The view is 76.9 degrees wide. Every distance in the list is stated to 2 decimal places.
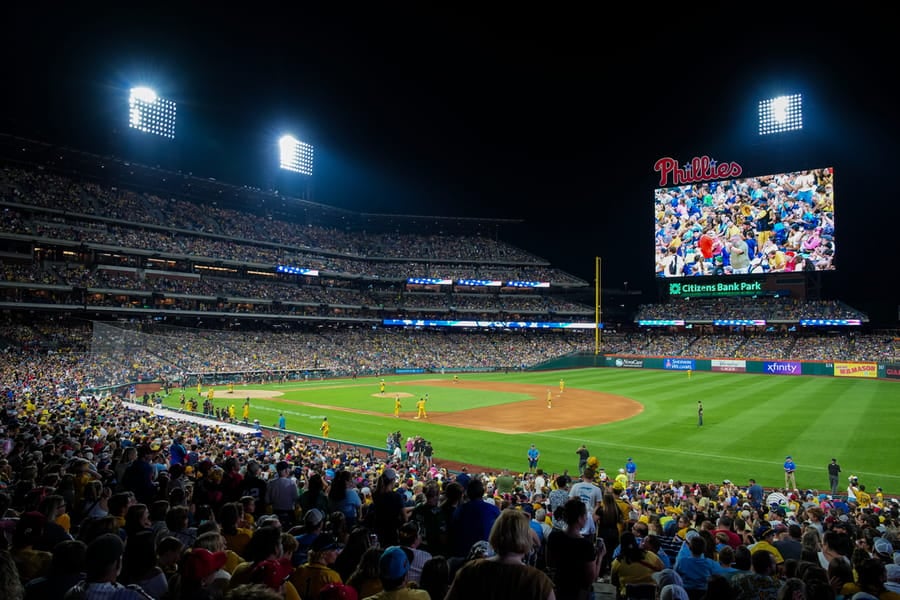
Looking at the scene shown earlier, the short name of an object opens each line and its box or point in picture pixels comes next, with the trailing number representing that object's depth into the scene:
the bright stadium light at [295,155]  75.44
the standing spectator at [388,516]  6.63
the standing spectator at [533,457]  21.94
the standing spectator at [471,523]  5.77
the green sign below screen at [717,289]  72.75
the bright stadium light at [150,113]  59.28
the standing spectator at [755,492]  16.10
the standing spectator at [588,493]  8.26
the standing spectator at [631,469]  20.11
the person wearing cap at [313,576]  4.52
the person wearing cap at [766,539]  6.90
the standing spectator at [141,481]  9.12
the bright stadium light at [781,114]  67.56
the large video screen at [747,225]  64.81
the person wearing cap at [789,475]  19.34
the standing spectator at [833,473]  18.64
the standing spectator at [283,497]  8.19
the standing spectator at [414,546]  5.09
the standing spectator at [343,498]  7.50
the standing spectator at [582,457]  20.34
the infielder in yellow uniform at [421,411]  34.16
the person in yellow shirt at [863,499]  15.88
